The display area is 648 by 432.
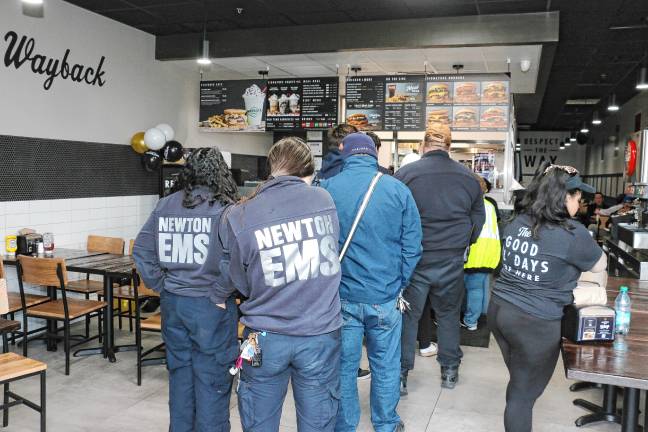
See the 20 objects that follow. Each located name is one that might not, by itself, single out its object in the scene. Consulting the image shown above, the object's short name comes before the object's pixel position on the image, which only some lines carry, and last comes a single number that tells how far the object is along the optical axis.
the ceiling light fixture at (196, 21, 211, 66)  6.08
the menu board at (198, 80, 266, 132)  7.33
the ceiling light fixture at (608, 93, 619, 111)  11.72
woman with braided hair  2.77
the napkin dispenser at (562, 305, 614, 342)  2.44
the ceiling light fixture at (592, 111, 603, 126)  14.91
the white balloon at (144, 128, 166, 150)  6.49
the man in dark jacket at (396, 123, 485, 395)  3.69
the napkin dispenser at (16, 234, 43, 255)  4.99
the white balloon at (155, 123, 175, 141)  6.74
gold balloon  6.57
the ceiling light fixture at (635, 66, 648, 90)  7.81
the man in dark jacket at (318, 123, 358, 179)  3.75
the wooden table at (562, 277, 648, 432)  2.14
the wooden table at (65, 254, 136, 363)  4.49
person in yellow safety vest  5.03
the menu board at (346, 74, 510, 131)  6.68
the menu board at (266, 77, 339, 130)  7.16
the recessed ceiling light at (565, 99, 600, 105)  13.38
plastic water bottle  2.64
